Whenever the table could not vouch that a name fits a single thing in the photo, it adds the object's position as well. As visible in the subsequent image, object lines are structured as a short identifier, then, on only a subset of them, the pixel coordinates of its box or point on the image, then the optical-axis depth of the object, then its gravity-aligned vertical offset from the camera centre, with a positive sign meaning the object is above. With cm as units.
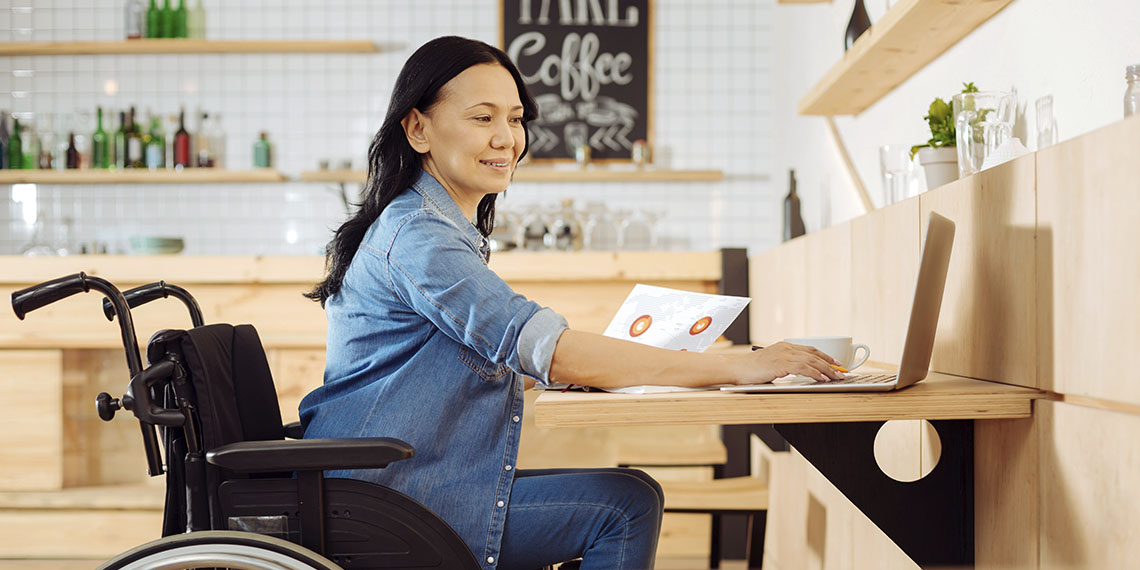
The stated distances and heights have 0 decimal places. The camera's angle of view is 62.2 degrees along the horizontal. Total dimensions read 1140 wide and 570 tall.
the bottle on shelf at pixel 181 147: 424 +61
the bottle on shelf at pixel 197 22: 432 +119
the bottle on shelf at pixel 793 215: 300 +21
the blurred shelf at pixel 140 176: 418 +48
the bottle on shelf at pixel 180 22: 427 +118
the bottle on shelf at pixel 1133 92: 109 +22
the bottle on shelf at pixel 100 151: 427 +60
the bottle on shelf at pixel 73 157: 425 +57
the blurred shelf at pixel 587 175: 423 +48
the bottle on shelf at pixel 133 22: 425 +118
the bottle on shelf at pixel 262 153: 428 +59
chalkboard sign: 434 +99
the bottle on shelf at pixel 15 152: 427 +60
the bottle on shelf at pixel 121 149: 424 +60
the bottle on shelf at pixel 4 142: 428 +64
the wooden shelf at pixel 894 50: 174 +49
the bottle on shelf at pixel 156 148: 423 +61
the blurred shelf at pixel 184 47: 420 +106
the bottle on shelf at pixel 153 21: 425 +118
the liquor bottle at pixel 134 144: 423 +62
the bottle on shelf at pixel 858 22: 221 +60
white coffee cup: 128 -9
